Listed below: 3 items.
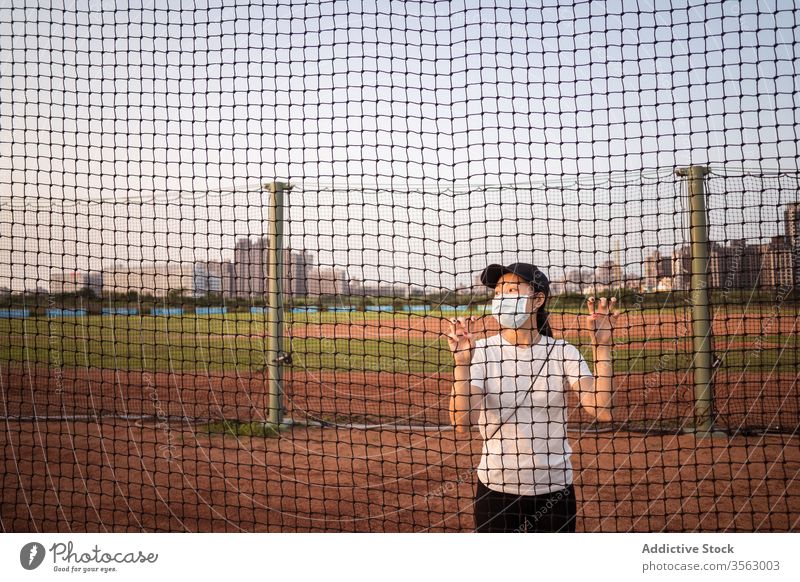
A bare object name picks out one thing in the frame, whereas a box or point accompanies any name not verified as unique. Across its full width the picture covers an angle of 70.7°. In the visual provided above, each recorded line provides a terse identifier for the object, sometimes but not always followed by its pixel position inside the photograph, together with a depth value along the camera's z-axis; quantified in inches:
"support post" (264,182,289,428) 213.6
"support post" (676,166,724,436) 199.3
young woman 79.1
